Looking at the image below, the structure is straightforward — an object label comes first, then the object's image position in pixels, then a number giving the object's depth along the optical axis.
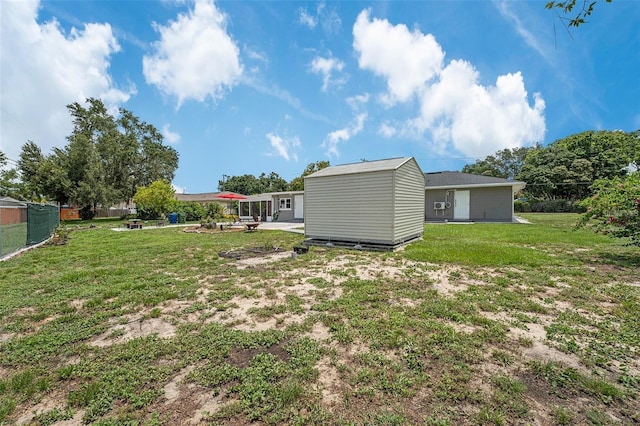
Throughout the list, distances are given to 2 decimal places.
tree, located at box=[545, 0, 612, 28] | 2.03
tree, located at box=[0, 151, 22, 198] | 24.52
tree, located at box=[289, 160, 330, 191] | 34.59
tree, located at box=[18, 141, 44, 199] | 23.72
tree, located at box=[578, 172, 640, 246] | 6.29
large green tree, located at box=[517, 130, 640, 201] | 28.23
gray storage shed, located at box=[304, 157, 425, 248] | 8.23
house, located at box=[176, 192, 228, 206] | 39.24
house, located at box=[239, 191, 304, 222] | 21.09
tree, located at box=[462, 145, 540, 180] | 48.26
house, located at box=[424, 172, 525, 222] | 17.20
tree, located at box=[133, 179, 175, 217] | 20.96
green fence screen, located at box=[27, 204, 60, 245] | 9.31
